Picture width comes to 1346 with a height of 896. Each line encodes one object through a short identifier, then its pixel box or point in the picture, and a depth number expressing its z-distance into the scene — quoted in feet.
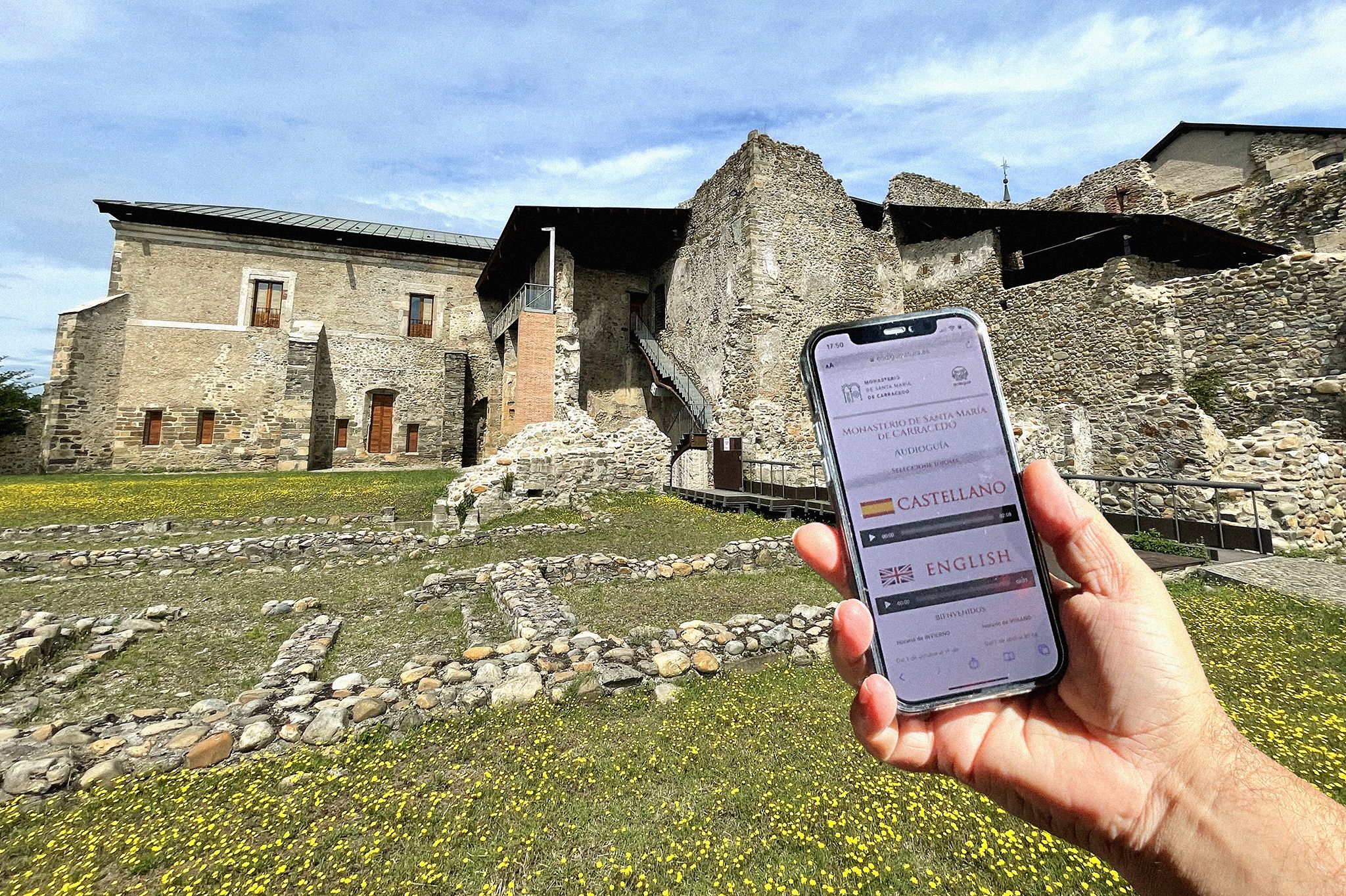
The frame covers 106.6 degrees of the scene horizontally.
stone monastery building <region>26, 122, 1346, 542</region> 39.47
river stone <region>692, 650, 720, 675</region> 16.31
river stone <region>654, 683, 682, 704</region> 14.76
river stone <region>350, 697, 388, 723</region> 13.42
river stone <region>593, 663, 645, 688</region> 15.11
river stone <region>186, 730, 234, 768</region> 11.87
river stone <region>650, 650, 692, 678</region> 16.03
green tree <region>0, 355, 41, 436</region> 67.62
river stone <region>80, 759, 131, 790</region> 11.14
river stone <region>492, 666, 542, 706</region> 14.49
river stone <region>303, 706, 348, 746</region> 12.82
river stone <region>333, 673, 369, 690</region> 14.78
